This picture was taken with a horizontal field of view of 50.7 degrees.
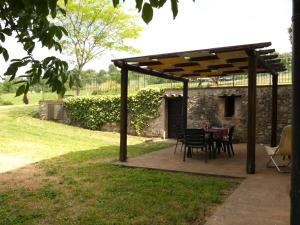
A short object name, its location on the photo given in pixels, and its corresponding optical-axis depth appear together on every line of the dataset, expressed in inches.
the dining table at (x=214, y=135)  356.8
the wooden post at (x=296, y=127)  50.0
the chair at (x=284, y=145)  276.5
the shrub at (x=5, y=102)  1163.9
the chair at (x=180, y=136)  395.8
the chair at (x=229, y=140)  369.4
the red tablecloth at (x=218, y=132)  359.7
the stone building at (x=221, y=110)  514.6
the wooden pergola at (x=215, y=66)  283.3
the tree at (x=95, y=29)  901.8
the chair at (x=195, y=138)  332.2
